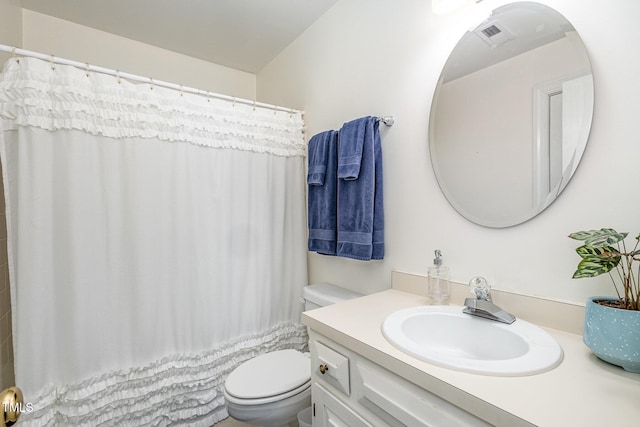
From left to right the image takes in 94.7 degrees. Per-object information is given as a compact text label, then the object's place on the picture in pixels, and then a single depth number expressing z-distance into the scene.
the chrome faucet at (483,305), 0.95
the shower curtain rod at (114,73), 1.24
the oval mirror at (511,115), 0.91
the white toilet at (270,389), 1.24
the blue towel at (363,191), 1.42
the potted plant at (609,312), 0.66
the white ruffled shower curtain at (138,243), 1.25
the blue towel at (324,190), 1.65
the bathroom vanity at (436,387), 0.56
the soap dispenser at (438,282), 1.18
